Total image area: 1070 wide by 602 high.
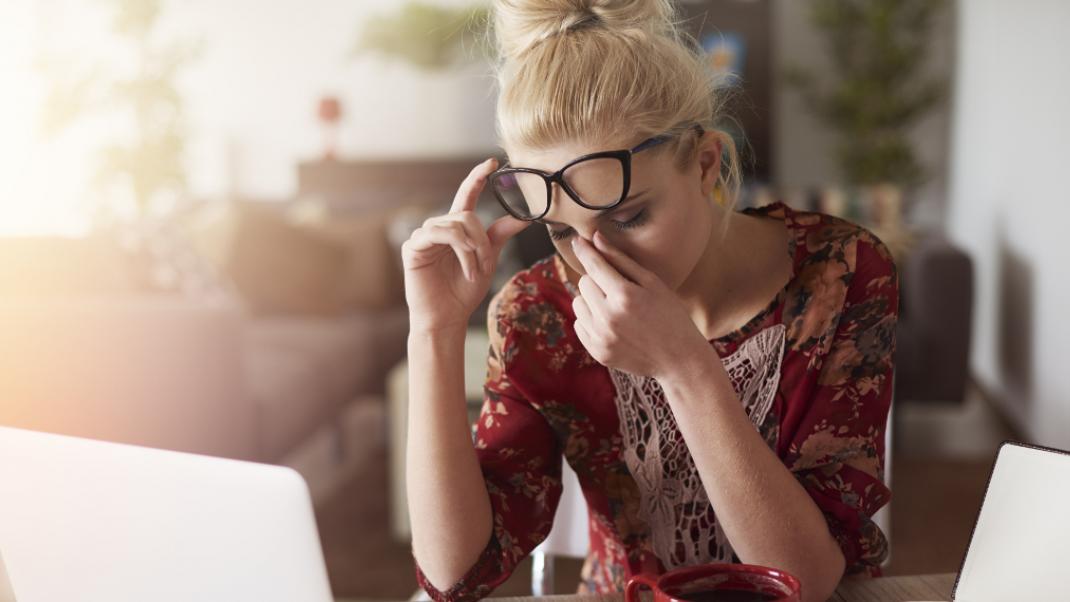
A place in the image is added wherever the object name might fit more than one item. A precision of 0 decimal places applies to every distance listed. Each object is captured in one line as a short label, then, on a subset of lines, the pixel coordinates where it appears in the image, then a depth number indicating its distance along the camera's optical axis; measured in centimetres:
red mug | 68
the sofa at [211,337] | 220
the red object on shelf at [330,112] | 652
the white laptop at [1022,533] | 71
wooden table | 86
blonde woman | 94
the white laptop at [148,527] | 68
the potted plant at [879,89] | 571
